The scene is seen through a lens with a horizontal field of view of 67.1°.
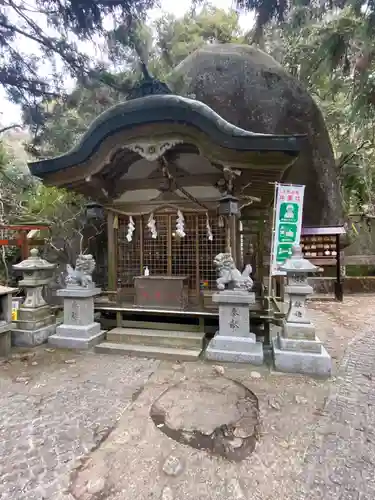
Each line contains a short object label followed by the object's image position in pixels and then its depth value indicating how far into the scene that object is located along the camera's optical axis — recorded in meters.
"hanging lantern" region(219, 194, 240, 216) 5.31
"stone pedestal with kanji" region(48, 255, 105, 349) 5.33
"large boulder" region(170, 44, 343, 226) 12.35
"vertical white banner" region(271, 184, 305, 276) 6.23
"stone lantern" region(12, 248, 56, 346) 5.38
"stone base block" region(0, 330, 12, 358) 4.93
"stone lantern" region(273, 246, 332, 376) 4.23
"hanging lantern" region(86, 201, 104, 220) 6.09
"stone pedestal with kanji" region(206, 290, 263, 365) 4.66
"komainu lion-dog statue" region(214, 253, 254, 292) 4.83
